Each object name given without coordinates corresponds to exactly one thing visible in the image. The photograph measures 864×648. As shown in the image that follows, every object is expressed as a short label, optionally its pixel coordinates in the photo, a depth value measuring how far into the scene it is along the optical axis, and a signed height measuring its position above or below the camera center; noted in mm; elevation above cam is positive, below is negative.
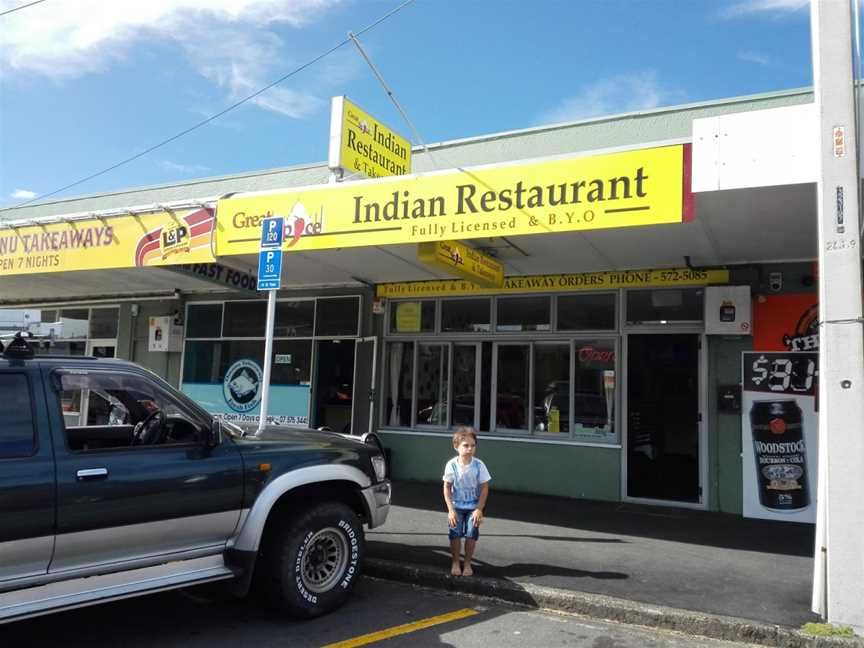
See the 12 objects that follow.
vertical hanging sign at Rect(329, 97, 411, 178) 9625 +3589
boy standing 6320 -811
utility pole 5043 +608
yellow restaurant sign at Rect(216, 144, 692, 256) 6949 +2135
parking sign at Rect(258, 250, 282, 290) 7424 +1251
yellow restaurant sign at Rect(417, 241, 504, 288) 8250 +1669
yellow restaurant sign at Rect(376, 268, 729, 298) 9820 +1792
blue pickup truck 4254 -727
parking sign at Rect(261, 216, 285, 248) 7531 +1668
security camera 9375 +1710
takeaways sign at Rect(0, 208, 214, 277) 9750 +2045
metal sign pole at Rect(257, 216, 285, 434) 7406 +1356
